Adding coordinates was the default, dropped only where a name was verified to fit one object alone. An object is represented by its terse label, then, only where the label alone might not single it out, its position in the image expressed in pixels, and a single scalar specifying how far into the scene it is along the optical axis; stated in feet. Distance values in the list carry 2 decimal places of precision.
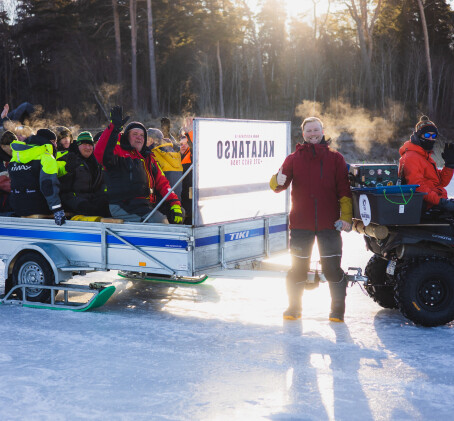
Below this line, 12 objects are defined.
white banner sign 16.11
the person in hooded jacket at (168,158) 21.29
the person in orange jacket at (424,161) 15.71
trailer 16.08
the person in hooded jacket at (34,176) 18.13
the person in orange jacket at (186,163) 21.94
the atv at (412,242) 14.65
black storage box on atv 14.55
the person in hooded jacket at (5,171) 21.33
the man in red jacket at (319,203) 15.53
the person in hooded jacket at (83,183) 19.36
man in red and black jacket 17.30
